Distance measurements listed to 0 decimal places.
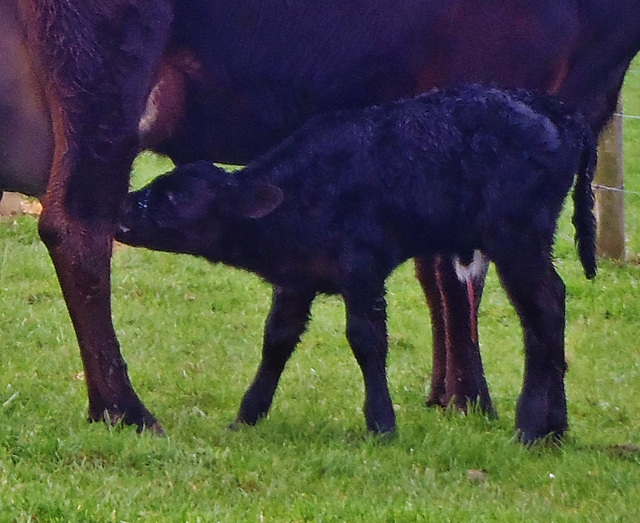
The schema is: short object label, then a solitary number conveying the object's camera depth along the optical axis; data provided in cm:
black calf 891
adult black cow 842
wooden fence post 1752
